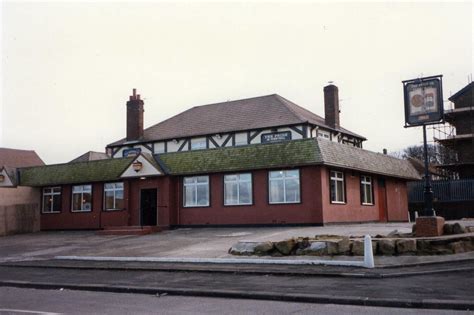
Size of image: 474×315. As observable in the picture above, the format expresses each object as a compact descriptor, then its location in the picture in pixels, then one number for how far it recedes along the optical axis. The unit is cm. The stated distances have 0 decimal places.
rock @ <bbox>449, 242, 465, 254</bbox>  1381
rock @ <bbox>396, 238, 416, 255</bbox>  1374
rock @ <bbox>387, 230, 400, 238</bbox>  1551
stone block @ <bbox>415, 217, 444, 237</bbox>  1477
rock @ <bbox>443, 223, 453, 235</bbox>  1531
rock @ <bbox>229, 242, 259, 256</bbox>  1583
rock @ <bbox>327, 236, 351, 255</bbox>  1419
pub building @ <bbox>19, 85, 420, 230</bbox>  2416
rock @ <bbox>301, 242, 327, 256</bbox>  1450
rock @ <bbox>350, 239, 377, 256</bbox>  1400
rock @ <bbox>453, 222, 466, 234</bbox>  1519
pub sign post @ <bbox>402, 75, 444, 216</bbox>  1561
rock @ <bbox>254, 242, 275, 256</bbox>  1552
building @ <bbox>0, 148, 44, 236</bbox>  3014
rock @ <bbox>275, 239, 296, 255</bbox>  1520
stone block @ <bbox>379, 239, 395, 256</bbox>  1382
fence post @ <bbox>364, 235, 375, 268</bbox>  1261
